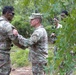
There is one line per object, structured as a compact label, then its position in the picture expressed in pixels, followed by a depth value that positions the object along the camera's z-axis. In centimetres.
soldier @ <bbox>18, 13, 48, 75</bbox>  529
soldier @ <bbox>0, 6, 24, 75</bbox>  461
